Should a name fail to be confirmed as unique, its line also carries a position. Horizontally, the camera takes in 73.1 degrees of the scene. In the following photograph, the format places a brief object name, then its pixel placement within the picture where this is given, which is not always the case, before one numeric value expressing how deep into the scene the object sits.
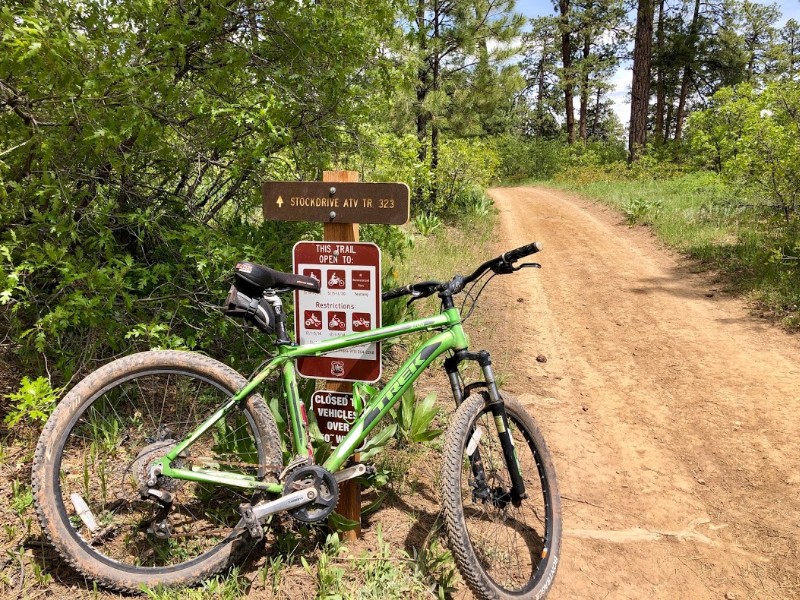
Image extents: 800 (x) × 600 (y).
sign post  2.75
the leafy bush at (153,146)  2.75
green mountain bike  2.28
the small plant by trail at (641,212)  12.11
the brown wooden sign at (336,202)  2.74
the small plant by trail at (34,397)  2.58
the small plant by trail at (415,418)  3.48
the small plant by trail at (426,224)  10.09
